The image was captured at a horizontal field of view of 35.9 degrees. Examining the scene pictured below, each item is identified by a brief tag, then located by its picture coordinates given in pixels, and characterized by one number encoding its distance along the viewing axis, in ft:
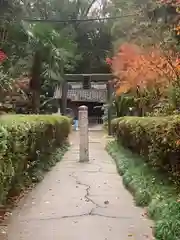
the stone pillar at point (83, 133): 29.35
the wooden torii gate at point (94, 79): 61.26
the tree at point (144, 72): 28.55
